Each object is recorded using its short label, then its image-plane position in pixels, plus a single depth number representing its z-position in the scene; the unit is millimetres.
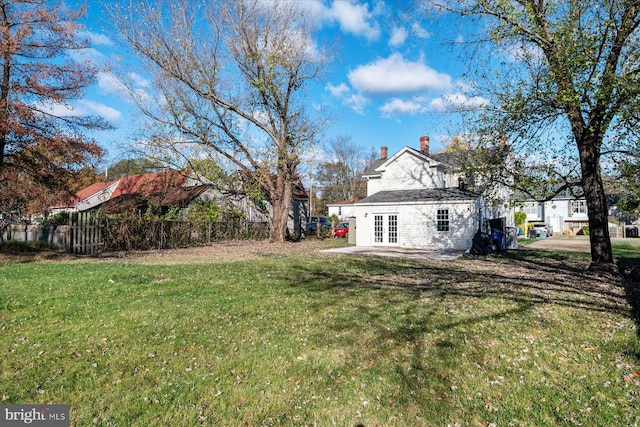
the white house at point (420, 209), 19594
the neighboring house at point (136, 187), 25672
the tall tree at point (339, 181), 62906
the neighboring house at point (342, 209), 56625
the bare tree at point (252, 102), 19922
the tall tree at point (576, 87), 8836
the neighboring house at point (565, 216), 41562
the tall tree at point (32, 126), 12984
